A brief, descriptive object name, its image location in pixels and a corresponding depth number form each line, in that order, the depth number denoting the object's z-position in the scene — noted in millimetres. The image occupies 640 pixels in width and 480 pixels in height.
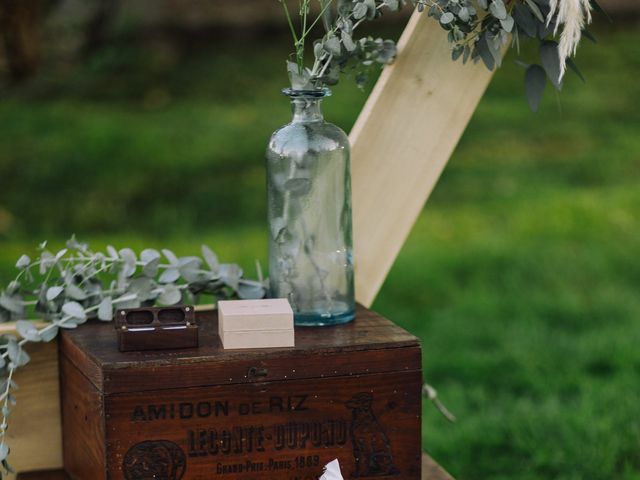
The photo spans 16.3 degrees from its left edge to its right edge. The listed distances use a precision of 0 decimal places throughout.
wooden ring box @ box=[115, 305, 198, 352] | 2354
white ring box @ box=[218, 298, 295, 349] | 2357
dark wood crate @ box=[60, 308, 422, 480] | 2327
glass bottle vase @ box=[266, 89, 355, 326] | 2467
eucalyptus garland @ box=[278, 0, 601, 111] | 2382
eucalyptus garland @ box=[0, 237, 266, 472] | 2480
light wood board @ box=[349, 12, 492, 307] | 2583
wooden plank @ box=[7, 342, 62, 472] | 2532
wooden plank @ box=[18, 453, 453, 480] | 2544
